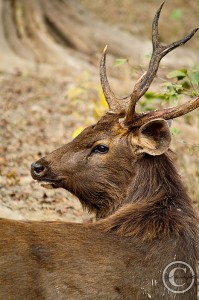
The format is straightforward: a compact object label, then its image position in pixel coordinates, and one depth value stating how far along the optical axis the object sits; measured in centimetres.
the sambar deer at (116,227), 927
